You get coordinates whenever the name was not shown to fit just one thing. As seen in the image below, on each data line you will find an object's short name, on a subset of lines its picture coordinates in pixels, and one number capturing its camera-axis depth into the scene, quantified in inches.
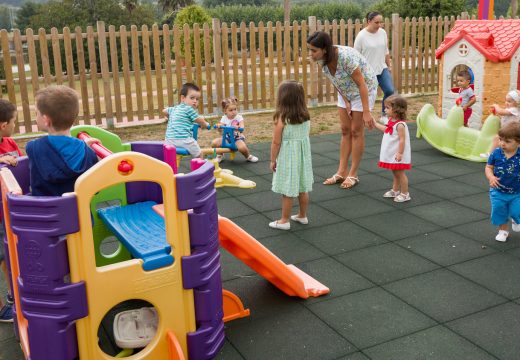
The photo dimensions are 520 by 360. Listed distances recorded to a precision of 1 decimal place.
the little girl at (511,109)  272.5
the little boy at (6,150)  145.8
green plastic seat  291.1
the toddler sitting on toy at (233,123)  300.0
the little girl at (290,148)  194.4
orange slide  138.8
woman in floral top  225.1
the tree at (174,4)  2261.3
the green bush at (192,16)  861.2
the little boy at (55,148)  123.4
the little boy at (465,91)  336.2
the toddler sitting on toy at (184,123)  251.9
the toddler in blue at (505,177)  179.3
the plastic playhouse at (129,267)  106.8
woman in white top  357.4
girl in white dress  225.8
